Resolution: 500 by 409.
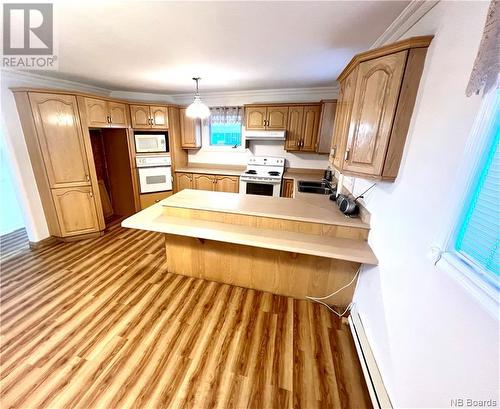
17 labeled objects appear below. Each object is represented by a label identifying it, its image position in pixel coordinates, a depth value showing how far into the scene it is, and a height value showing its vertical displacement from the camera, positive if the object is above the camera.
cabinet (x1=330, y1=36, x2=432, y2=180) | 1.16 +0.26
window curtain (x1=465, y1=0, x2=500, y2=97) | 0.63 +0.29
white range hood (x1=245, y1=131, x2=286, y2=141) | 3.80 +0.12
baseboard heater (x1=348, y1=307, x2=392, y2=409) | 1.20 -1.42
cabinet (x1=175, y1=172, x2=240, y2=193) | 4.14 -0.85
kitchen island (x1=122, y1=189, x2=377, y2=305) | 1.80 -0.84
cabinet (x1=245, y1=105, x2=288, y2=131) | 3.78 +0.46
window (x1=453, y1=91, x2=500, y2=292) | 0.66 -0.21
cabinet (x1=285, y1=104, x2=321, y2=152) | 3.63 +0.29
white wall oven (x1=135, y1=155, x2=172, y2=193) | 3.87 -0.68
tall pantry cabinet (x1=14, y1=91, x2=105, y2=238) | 2.59 -0.38
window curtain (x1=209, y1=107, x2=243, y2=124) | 4.20 +0.51
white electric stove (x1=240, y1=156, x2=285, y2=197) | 3.87 -0.63
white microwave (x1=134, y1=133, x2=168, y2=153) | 3.79 -0.10
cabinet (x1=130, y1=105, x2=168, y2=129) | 3.69 +0.37
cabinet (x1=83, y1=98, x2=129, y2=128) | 2.98 +0.33
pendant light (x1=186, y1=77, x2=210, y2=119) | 2.63 +0.37
